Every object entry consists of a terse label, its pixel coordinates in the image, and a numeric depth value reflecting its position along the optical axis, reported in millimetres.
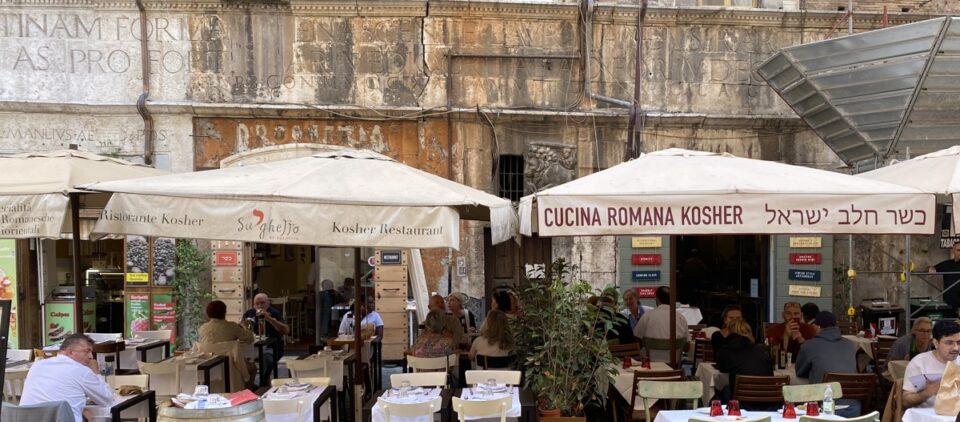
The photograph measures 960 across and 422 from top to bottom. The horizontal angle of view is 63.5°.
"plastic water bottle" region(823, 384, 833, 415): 5820
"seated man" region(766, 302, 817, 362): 8836
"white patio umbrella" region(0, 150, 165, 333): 6406
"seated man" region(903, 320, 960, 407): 5953
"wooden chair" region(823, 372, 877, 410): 6664
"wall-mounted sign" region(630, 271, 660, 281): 14031
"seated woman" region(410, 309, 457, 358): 8914
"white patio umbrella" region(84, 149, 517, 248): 5664
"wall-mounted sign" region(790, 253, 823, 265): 13812
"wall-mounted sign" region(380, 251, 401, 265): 13180
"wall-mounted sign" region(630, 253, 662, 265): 14016
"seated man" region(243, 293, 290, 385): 10328
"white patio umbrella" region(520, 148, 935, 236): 5711
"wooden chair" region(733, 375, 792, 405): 6680
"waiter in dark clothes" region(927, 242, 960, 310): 11492
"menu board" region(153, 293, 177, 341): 13164
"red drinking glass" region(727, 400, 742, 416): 5738
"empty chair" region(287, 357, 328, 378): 7645
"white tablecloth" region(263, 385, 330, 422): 6090
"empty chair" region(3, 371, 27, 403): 7516
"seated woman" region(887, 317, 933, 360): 7957
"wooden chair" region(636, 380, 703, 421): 6227
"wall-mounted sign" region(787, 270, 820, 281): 13844
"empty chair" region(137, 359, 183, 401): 7441
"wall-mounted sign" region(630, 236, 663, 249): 14000
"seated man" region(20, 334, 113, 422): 5828
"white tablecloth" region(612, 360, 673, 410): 7492
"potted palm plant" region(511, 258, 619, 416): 7105
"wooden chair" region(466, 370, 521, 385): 6949
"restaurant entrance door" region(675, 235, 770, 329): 14789
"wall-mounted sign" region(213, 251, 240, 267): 13320
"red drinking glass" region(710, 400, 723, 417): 5773
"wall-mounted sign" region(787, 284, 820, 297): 13778
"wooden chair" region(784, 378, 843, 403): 6016
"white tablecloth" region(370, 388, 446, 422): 6062
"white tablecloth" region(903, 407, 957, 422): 5593
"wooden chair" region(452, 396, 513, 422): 5875
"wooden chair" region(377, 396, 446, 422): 5906
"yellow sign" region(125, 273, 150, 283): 13195
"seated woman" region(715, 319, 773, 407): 7137
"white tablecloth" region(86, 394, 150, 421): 6079
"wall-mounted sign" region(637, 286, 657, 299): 13992
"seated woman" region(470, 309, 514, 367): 8656
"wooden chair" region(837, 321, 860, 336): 11297
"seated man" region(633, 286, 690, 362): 9547
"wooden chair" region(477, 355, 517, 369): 8664
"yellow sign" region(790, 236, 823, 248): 13812
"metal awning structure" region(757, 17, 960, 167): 10594
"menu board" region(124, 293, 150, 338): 13180
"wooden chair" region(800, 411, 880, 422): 5218
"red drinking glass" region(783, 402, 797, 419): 5801
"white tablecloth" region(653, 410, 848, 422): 5825
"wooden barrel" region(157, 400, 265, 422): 5285
